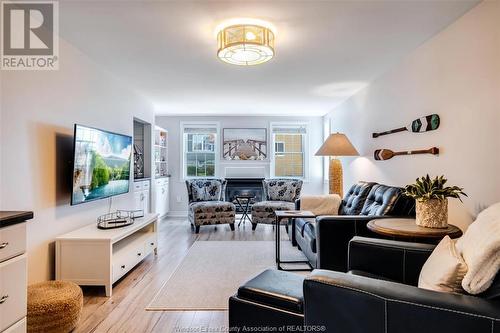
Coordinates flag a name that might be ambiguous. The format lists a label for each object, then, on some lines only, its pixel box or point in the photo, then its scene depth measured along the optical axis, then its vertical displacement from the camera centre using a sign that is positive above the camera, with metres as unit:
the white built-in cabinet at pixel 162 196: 5.58 -0.58
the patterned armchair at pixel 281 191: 5.43 -0.46
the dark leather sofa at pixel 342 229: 2.60 -0.56
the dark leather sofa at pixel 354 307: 1.01 -0.55
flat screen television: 2.63 +0.04
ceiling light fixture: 2.22 +1.02
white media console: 2.49 -0.79
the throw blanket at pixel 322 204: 3.95 -0.51
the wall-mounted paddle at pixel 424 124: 2.51 +0.40
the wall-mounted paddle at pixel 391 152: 2.53 +0.15
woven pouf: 1.80 -0.90
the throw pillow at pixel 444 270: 1.22 -0.46
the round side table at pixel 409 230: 1.87 -0.43
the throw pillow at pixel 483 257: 1.07 -0.35
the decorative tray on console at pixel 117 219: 2.93 -0.58
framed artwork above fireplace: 6.46 +0.50
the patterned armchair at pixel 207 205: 4.97 -0.65
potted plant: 1.96 -0.24
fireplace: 6.30 -0.43
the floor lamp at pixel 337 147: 4.02 +0.28
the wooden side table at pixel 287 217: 3.19 -0.59
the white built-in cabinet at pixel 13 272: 1.38 -0.52
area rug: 2.39 -1.11
